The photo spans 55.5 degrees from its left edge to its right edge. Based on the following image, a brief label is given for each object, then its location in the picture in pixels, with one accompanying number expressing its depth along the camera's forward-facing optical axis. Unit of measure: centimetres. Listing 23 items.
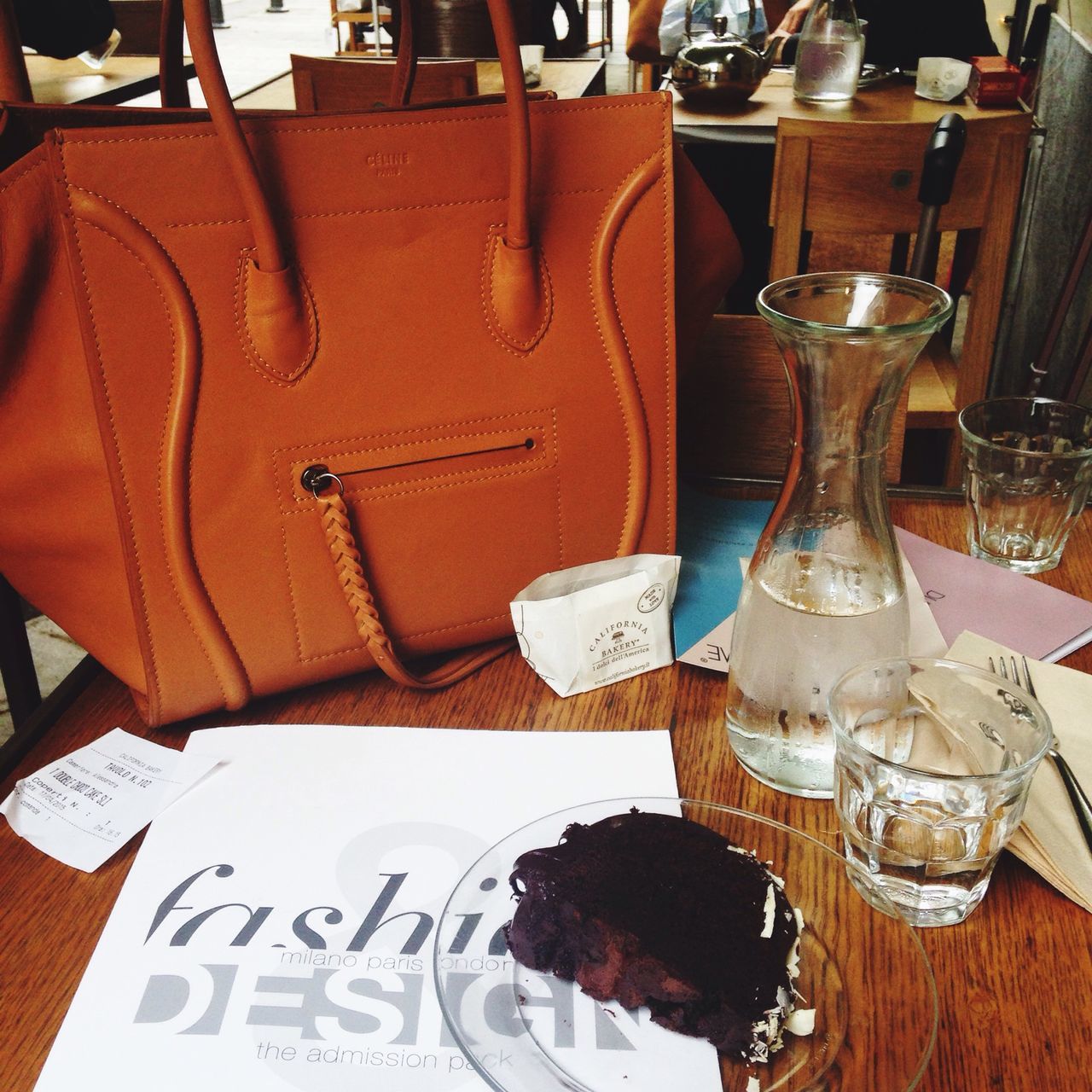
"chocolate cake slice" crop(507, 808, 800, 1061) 47
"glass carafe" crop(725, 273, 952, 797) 58
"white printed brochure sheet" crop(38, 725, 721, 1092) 47
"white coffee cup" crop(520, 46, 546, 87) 278
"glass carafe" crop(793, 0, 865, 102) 232
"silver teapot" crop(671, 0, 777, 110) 237
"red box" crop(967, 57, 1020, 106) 222
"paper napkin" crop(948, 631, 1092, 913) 54
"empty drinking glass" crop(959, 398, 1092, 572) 82
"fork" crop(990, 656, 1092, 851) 55
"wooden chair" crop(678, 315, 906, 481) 105
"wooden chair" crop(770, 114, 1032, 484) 155
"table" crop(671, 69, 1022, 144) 220
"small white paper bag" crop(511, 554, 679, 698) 70
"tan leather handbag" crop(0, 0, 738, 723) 61
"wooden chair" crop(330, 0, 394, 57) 554
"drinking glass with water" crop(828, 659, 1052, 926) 51
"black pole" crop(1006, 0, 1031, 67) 371
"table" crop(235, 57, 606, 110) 273
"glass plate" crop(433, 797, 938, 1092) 45
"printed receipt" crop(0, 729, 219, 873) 60
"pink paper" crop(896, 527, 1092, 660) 74
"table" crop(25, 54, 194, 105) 247
